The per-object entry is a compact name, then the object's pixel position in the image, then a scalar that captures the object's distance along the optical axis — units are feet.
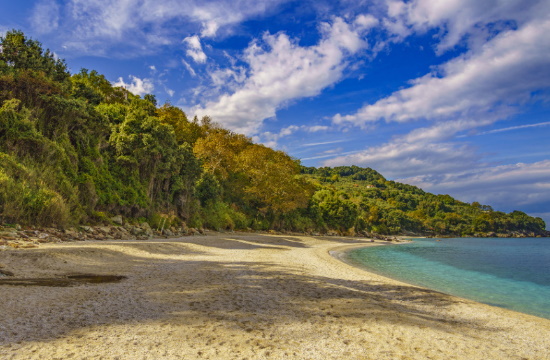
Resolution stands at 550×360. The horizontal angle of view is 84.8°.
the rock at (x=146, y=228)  78.95
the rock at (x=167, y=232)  86.65
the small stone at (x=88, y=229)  62.57
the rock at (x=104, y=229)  65.40
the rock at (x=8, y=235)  41.25
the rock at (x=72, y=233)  53.48
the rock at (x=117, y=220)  78.43
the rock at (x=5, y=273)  24.43
